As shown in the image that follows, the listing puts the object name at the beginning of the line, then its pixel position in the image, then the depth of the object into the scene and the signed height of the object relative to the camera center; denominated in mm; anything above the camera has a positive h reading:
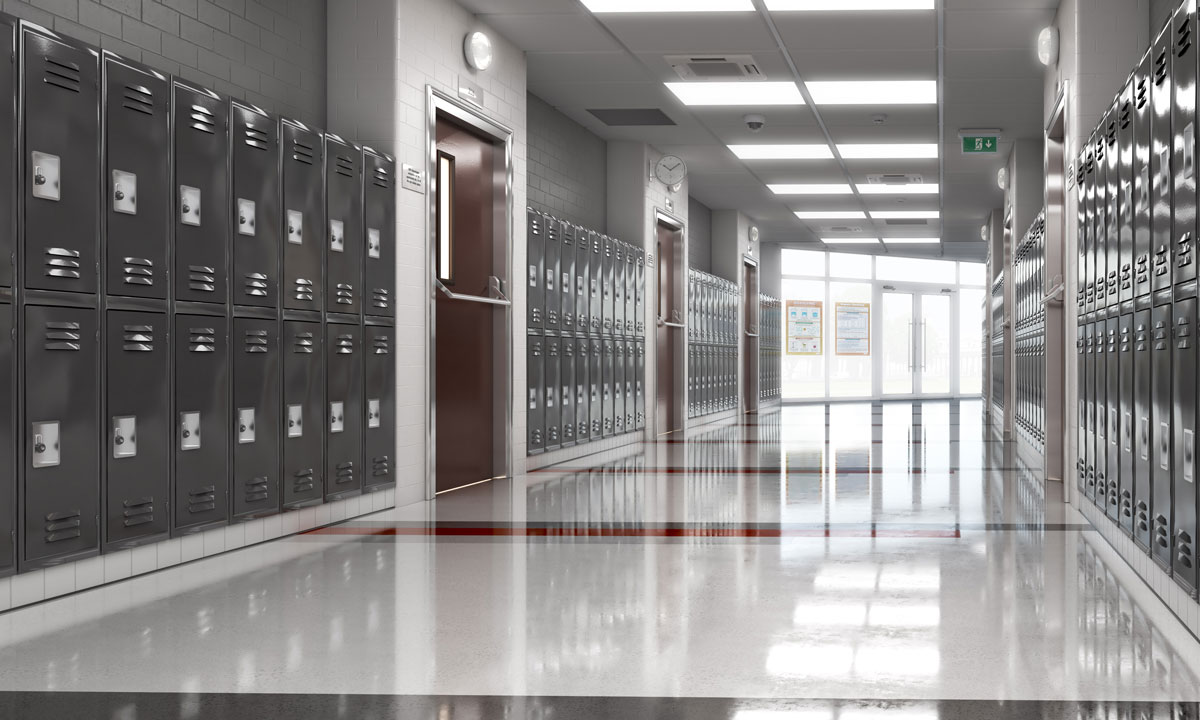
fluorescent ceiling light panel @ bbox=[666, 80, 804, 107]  9508 +2382
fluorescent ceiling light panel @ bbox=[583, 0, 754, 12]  7340 +2382
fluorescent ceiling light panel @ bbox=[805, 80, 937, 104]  9367 +2353
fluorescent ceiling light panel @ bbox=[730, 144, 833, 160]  12180 +2378
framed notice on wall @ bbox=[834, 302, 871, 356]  24547 +880
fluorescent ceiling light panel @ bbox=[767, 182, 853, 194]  14797 +2393
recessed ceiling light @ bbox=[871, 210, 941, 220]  17219 +2393
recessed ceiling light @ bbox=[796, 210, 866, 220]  17344 +2407
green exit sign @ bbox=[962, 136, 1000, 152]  11172 +2236
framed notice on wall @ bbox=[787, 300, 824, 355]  24109 +885
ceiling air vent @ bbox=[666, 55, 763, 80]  8641 +2363
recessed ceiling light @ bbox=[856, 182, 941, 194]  14656 +2364
